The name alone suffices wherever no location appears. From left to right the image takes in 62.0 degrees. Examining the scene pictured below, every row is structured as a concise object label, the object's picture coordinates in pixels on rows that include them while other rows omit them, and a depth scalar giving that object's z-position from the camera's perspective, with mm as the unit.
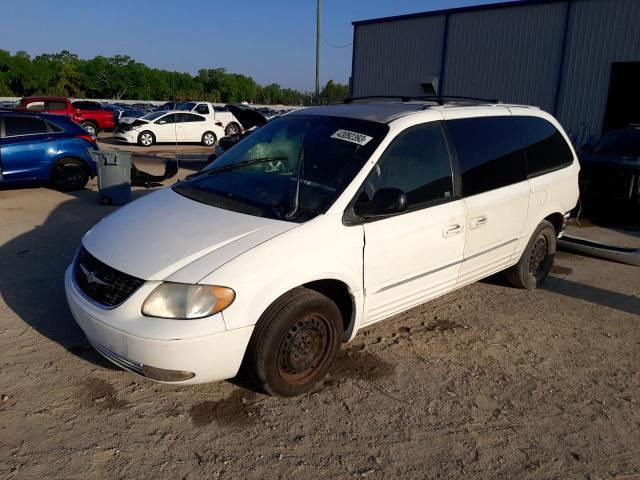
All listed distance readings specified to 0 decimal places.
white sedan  21031
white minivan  2934
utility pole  25106
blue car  9422
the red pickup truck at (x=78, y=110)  20125
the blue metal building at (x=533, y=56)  14773
